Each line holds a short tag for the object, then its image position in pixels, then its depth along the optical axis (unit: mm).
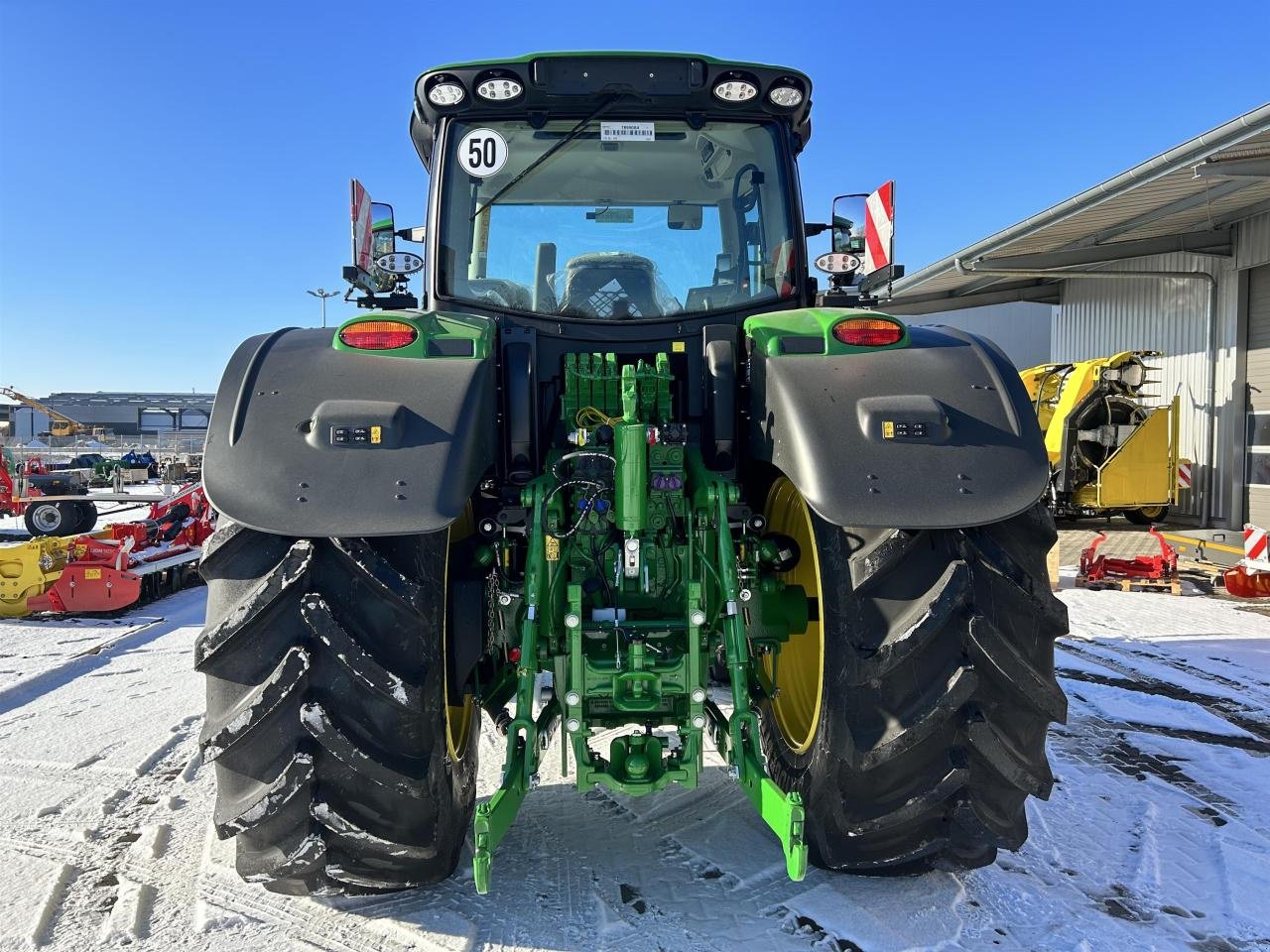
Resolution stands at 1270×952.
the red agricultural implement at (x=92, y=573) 6891
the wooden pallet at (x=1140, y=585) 7859
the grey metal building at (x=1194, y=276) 11297
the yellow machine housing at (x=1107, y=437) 12211
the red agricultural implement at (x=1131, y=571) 7961
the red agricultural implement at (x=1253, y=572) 7684
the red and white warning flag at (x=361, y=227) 3482
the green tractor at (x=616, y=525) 2111
